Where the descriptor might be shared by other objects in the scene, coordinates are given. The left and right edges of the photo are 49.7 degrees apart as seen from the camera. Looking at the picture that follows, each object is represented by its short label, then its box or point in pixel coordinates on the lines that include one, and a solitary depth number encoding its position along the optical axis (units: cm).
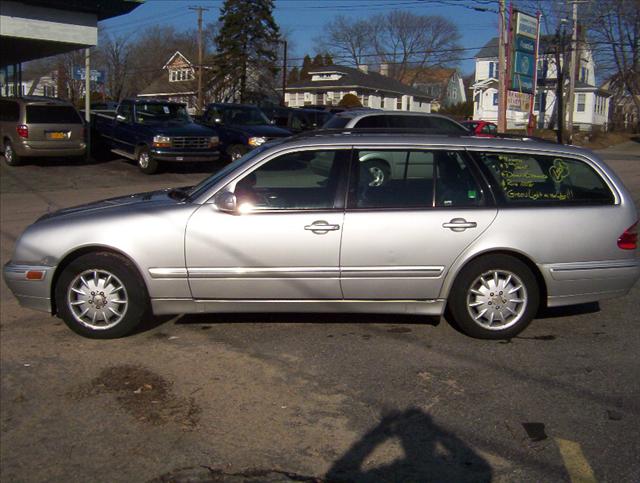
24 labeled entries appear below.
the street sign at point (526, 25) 2919
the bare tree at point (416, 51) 7231
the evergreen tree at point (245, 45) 4975
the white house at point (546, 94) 5594
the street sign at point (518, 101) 2991
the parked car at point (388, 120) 1479
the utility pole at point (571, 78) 4288
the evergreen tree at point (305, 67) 7149
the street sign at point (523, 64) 2977
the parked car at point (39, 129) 1833
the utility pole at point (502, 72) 2625
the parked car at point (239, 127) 2007
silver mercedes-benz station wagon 527
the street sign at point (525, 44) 2952
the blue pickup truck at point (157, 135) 1856
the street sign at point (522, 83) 2989
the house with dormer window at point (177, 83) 5861
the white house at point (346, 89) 5941
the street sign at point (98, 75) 2917
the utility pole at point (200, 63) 4721
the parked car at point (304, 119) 2331
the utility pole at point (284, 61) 4957
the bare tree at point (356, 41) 7275
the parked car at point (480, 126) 2675
